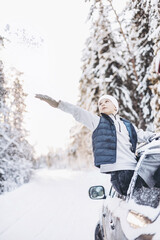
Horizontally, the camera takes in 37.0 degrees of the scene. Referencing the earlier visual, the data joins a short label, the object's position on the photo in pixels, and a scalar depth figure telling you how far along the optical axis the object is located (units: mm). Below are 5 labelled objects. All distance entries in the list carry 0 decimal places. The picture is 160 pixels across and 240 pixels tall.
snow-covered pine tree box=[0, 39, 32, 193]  13945
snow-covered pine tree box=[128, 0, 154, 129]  15188
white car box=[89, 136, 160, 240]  1531
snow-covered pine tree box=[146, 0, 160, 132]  8664
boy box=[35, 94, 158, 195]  2646
